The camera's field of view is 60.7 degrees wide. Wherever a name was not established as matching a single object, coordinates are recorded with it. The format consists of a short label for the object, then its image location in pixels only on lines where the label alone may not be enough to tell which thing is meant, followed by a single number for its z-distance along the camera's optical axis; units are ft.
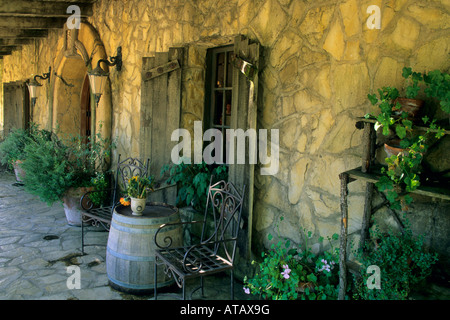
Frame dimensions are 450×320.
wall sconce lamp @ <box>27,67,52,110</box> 27.27
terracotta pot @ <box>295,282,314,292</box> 8.55
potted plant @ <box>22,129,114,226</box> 15.87
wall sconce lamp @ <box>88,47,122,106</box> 17.17
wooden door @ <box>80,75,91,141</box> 25.70
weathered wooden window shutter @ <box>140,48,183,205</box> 13.99
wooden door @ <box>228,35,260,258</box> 10.60
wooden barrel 10.32
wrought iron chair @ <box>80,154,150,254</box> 13.22
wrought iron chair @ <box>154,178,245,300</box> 9.18
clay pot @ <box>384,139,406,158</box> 6.82
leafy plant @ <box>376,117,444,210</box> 6.44
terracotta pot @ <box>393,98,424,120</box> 6.82
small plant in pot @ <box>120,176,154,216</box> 10.81
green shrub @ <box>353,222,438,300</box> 7.00
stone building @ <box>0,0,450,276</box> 7.68
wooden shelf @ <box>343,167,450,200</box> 6.23
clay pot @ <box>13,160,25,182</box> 25.03
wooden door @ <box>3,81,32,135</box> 34.22
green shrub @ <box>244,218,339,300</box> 8.56
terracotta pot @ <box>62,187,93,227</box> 16.45
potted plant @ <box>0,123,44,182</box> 26.04
